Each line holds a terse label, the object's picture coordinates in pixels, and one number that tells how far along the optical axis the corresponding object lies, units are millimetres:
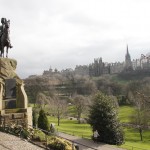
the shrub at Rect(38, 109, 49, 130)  33384
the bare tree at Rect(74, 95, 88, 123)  76962
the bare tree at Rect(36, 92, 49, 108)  89188
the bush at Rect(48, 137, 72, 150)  19703
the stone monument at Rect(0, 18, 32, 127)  25175
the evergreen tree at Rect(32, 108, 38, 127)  40506
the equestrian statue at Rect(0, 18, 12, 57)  29016
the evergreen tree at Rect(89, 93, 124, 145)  38062
